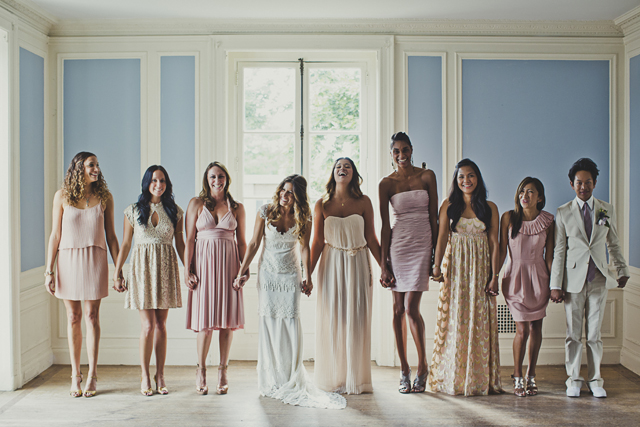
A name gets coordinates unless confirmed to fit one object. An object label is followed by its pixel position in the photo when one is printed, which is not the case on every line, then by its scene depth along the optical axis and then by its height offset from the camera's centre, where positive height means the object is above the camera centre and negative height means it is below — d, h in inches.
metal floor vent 167.2 -37.6
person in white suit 134.0 -14.6
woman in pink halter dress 132.6 -14.0
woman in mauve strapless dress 137.3 -7.8
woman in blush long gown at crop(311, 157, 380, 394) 135.9 -21.5
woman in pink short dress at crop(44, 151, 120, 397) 133.6 -10.1
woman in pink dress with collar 135.1 -14.5
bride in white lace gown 133.0 -20.0
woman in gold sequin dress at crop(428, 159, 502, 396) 134.4 -19.5
